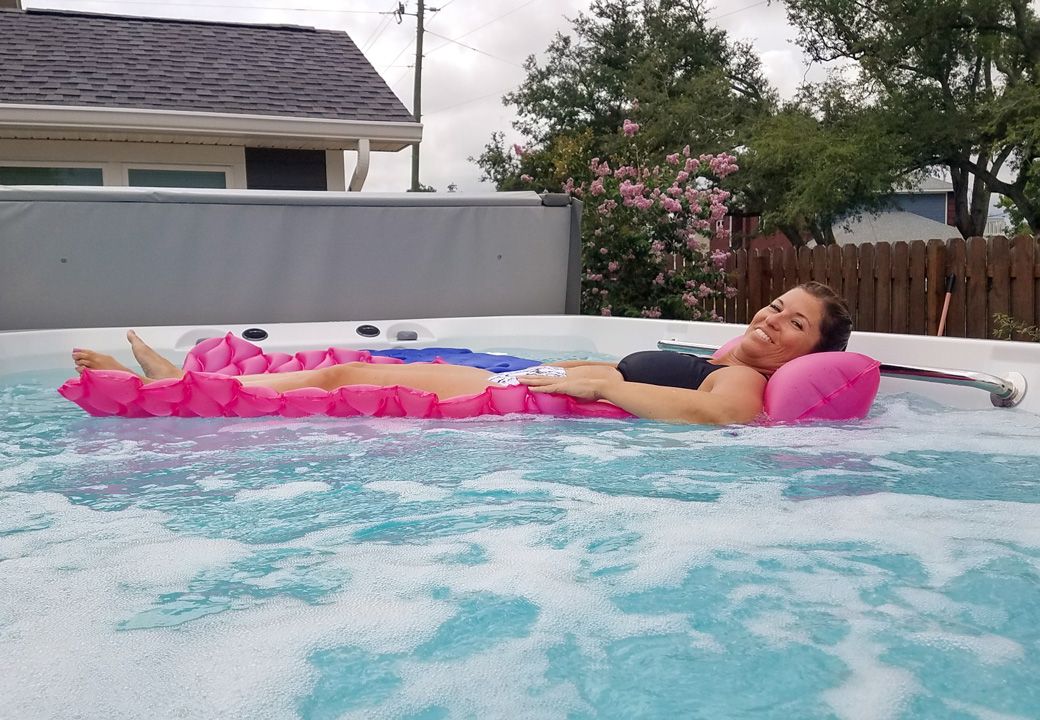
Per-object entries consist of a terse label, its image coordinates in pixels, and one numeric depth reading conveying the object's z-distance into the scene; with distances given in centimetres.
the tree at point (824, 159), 1552
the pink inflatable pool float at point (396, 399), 300
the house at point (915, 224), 2667
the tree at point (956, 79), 1427
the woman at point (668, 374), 301
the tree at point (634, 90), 1862
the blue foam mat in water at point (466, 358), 375
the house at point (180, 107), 784
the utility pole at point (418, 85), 2136
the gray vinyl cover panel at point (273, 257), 506
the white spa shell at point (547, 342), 338
